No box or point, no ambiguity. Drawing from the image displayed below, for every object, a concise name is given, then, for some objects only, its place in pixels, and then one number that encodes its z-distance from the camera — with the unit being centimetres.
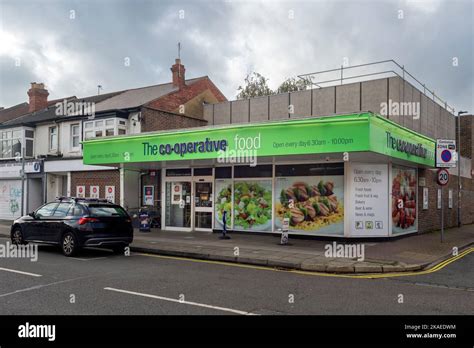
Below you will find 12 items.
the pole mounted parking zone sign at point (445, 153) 1430
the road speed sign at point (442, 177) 1455
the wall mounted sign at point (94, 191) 2145
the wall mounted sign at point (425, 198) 1824
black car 1143
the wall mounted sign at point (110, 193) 2072
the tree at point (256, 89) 3988
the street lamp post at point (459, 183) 2303
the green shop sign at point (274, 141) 1209
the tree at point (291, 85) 3856
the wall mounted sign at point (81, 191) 2198
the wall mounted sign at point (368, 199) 1412
